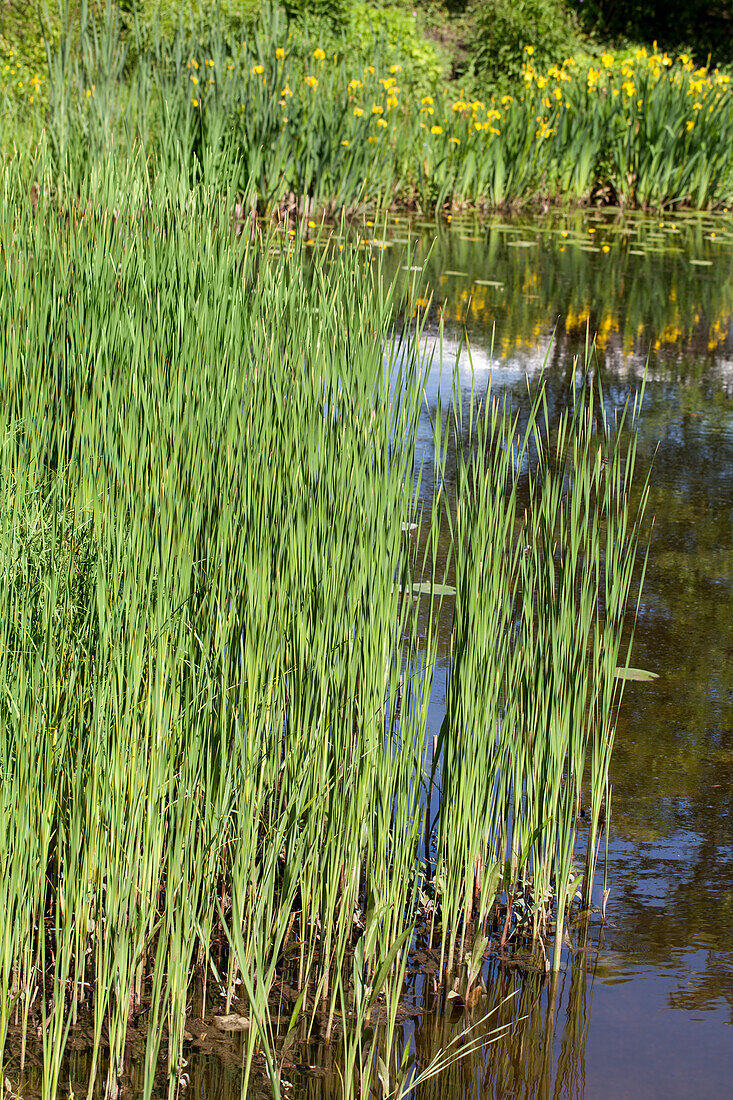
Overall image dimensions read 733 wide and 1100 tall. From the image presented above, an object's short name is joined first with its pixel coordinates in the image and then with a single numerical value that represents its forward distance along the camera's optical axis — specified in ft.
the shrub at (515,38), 102.63
